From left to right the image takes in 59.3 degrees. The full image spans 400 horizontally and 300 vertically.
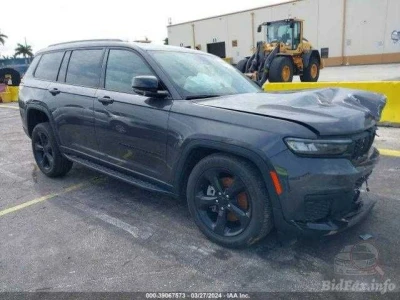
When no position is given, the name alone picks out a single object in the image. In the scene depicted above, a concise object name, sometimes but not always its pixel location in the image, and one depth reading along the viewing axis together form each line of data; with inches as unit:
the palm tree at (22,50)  3112.7
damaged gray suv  97.7
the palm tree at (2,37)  2618.1
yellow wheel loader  531.5
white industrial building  1254.9
